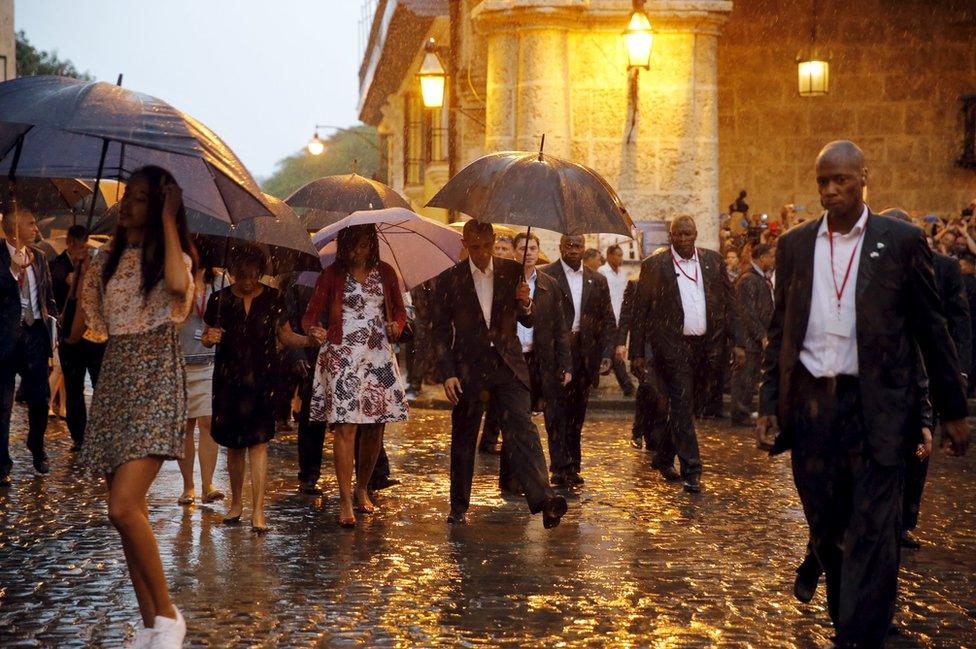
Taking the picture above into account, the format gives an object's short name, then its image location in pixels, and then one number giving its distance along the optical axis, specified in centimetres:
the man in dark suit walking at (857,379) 603
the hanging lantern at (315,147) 4615
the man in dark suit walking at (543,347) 1085
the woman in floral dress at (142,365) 606
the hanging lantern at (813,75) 2145
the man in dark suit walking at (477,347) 960
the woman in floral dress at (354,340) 968
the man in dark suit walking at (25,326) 1120
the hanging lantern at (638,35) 1905
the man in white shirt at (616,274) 1958
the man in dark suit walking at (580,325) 1170
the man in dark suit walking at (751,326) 1686
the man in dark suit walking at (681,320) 1150
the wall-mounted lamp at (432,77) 2289
